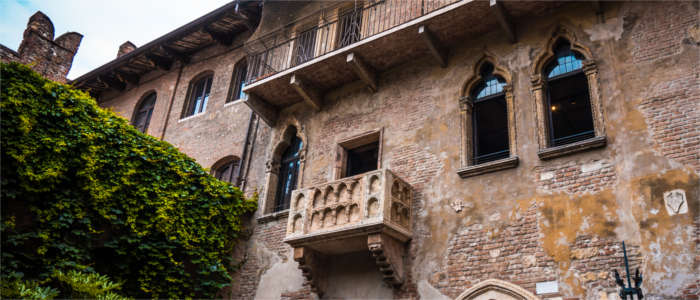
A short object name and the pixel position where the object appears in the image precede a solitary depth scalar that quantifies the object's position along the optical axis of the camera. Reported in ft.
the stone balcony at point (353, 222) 29.45
